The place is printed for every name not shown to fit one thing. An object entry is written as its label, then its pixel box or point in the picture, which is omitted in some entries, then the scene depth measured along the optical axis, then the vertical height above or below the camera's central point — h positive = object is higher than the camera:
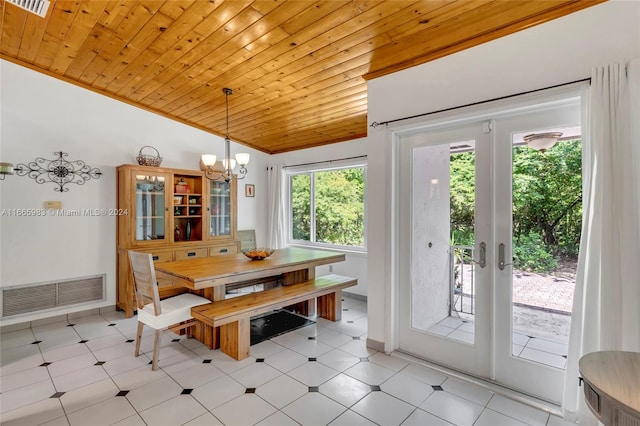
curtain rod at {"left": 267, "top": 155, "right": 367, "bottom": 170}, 4.56 +0.78
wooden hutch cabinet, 3.90 -0.10
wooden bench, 2.65 -0.88
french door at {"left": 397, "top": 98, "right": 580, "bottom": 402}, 2.18 -0.34
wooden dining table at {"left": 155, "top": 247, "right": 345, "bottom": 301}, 2.67 -0.55
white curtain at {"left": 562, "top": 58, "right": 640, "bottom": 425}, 1.70 -0.06
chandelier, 3.10 +0.52
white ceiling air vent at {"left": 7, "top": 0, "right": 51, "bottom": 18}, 2.22 +1.48
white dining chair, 2.60 -0.85
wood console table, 1.05 -0.64
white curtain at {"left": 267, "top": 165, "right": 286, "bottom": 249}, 5.49 +0.03
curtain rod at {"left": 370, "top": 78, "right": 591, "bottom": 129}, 1.94 +0.79
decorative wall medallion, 3.49 +0.47
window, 4.84 +0.09
